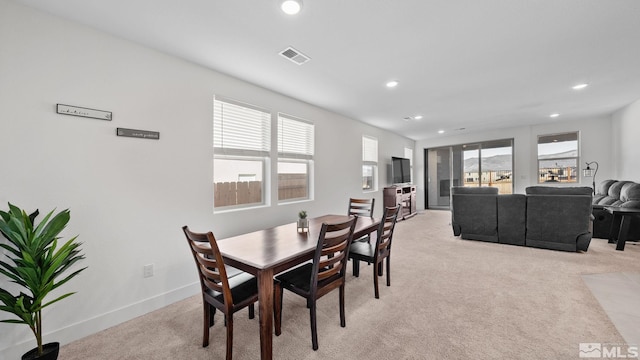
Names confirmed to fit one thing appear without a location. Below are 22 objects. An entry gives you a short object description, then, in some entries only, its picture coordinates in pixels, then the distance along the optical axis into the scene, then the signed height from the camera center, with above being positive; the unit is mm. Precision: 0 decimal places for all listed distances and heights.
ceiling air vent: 2478 +1306
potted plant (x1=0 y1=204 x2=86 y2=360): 1460 -522
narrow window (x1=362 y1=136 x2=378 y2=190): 5910 +379
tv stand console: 6477 -568
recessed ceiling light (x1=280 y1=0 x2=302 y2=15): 1789 +1300
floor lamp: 5988 +146
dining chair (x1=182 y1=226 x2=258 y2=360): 1561 -801
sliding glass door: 7508 +328
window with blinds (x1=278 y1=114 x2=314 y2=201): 3766 +347
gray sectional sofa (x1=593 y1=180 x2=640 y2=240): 4074 -455
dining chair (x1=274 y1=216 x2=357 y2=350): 1768 -805
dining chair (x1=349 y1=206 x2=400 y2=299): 2463 -793
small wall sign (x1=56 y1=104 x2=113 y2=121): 1902 +558
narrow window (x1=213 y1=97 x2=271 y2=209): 2979 +348
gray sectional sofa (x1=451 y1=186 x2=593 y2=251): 3736 -659
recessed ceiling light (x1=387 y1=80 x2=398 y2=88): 3355 +1336
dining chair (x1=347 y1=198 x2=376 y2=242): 3538 -461
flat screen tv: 6953 +237
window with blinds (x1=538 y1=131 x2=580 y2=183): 6508 +532
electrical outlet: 2316 -866
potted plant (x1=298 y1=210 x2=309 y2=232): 2510 -450
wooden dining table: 1555 -556
